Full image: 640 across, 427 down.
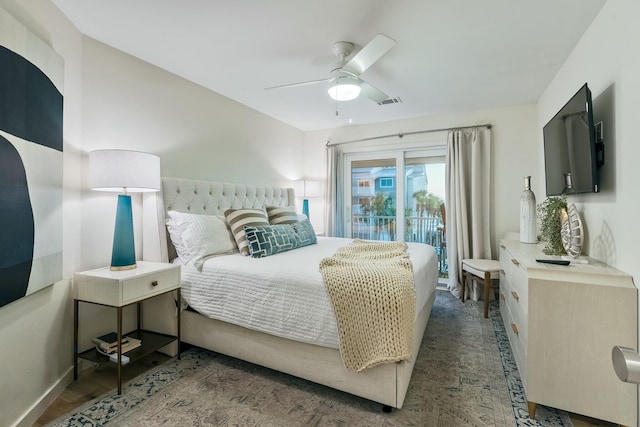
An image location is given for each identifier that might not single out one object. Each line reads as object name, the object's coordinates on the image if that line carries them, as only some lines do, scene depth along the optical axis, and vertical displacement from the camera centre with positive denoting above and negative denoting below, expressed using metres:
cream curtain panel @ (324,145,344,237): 4.88 +0.41
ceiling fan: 2.05 +1.14
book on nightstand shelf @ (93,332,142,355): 2.02 -0.87
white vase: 2.64 +0.00
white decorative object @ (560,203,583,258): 1.87 -0.12
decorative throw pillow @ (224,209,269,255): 2.60 -0.03
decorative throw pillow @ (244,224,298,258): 2.49 -0.19
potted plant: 2.17 -0.08
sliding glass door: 4.43 +0.31
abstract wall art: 1.42 +0.31
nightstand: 1.88 -0.47
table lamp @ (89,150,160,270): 1.98 +0.26
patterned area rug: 1.66 -1.11
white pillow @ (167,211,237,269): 2.42 -0.15
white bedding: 1.80 -0.51
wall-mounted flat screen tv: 1.83 +0.47
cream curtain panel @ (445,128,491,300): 3.85 +0.23
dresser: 1.50 -0.63
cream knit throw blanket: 1.63 -0.53
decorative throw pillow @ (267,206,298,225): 3.26 +0.03
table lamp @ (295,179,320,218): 4.71 +0.44
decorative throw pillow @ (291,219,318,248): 2.99 -0.17
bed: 1.75 -0.67
